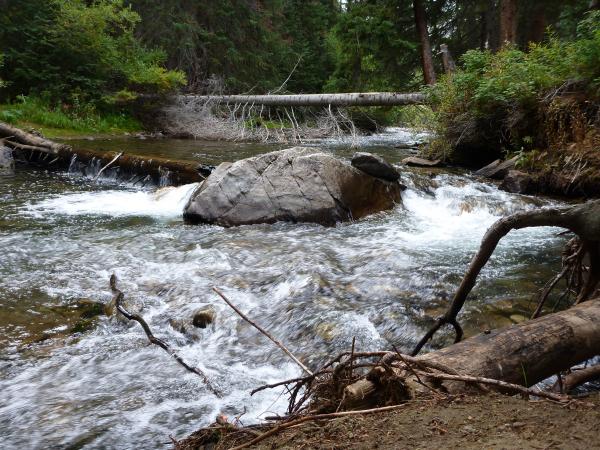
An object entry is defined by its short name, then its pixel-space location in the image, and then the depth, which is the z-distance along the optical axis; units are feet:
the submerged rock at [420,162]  38.37
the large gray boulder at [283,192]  26.21
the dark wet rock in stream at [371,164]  29.09
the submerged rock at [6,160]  40.04
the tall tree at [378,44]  57.52
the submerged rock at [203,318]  15.07
